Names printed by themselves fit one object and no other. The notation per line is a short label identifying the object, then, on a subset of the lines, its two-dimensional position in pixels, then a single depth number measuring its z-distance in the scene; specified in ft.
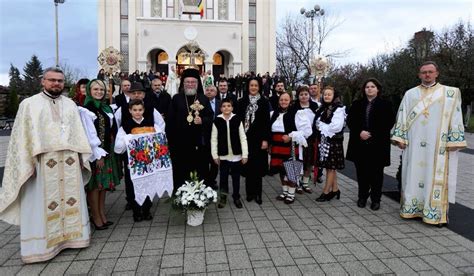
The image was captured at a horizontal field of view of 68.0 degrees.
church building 102.06
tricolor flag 100.01
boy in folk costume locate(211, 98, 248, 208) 19.45
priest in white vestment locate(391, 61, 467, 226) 16.96
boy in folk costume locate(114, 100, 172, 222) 16.76
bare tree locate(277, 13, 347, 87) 115.37
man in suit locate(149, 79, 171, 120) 24.85
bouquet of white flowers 16.56
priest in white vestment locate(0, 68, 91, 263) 13.04
